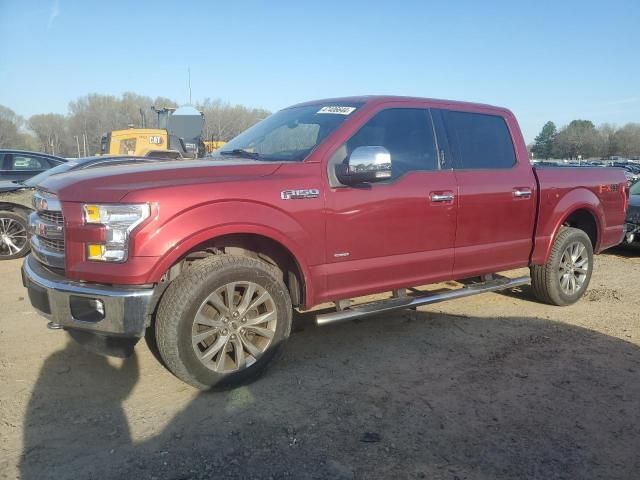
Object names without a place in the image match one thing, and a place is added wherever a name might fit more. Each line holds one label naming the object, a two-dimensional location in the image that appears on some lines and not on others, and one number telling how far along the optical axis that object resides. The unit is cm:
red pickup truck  297
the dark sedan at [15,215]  773
